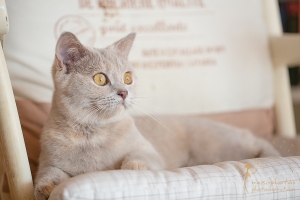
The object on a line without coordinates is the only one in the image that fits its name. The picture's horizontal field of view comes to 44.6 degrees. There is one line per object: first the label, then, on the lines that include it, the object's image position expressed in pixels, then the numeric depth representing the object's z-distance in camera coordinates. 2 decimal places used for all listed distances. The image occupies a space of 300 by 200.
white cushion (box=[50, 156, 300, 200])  0.84
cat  1.03
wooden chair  0.91
